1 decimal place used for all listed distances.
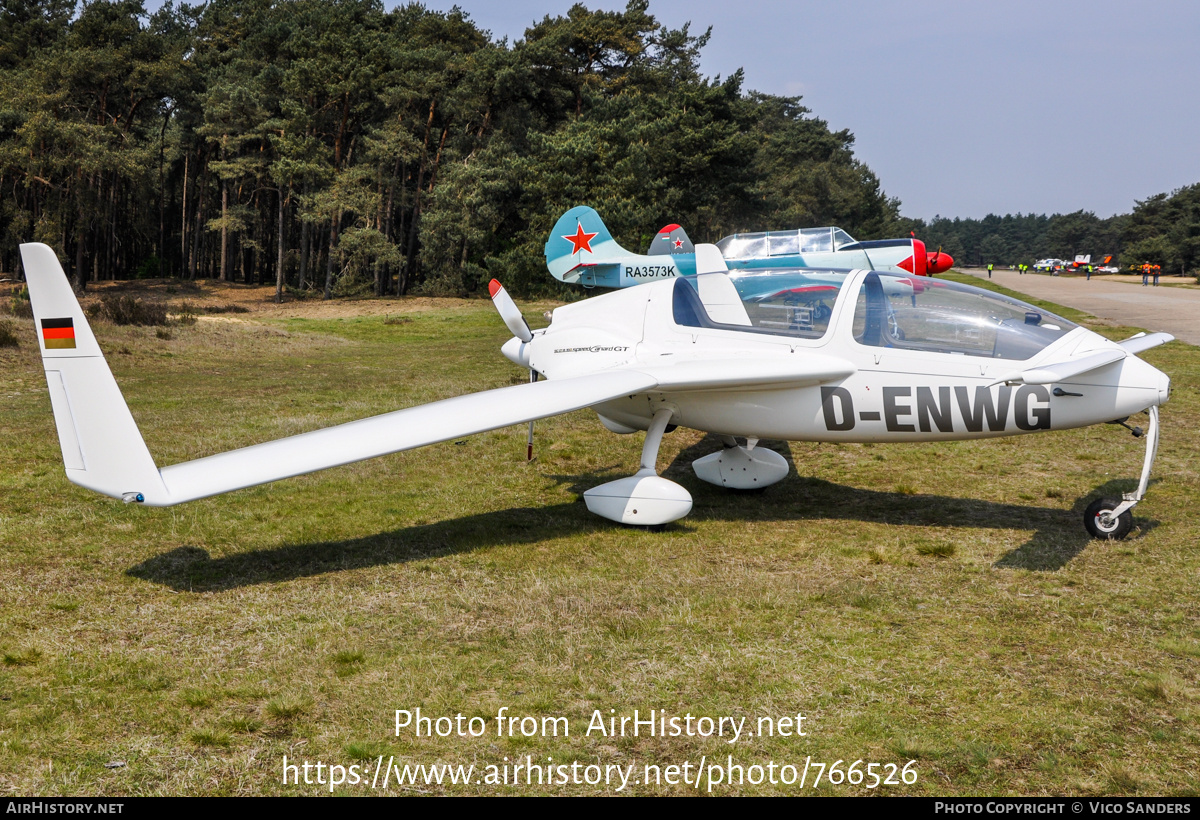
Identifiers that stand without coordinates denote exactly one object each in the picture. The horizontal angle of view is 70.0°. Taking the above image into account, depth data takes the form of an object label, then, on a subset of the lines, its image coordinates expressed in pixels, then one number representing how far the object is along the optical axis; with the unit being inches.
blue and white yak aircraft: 831.1
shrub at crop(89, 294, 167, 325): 868.0
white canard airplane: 226.5
